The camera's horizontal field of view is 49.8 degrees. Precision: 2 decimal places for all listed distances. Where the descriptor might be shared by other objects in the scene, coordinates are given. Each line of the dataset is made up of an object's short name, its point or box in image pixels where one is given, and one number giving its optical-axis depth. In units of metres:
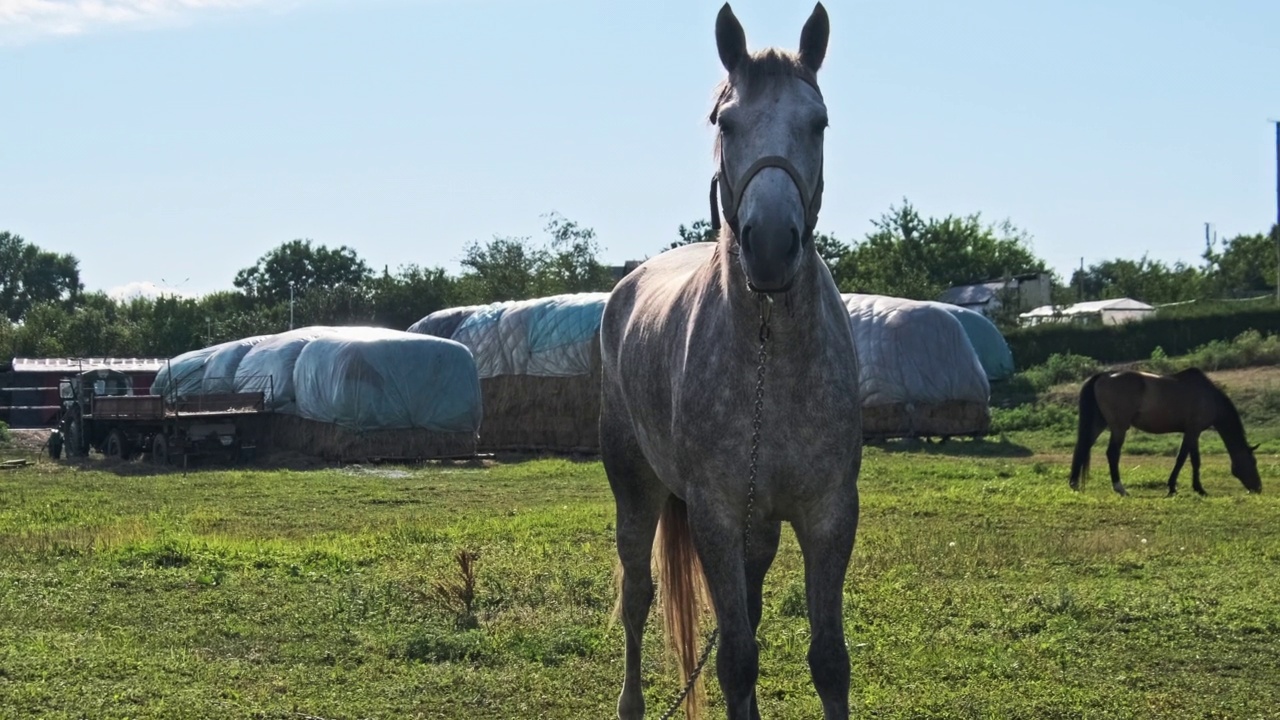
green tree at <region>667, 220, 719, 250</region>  52.31
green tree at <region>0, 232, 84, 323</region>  107.12
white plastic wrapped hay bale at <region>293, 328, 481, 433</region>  27.02
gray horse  4.01
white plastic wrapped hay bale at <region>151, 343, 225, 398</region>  33.22
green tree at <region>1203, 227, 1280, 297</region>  71.94
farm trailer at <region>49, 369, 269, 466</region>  26.67
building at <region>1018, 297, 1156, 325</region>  45.84
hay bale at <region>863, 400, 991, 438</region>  27.92
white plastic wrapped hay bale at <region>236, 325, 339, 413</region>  29.20
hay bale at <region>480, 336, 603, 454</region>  29.20
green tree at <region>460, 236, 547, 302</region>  57.44
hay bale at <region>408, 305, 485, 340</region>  34.12
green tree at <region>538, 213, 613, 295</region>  56.06
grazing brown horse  18.22
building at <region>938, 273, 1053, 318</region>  51.28
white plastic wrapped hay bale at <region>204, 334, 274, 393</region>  32.25
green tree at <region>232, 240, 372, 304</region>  83.94
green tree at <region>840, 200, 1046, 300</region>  58.31
